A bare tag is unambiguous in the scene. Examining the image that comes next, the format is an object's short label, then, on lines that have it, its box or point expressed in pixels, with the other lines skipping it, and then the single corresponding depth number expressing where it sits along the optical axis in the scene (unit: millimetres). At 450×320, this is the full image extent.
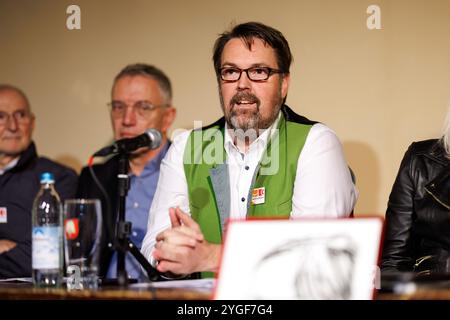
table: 1997
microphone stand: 2136
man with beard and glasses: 2513
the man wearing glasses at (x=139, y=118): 2973
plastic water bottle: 2152
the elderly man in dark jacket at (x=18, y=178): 2908
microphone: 2216
